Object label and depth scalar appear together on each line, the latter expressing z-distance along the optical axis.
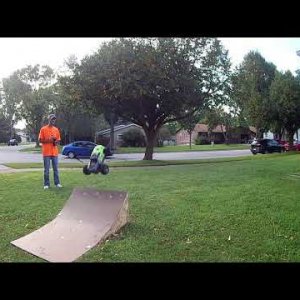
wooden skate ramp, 3.70
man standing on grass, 5.75
